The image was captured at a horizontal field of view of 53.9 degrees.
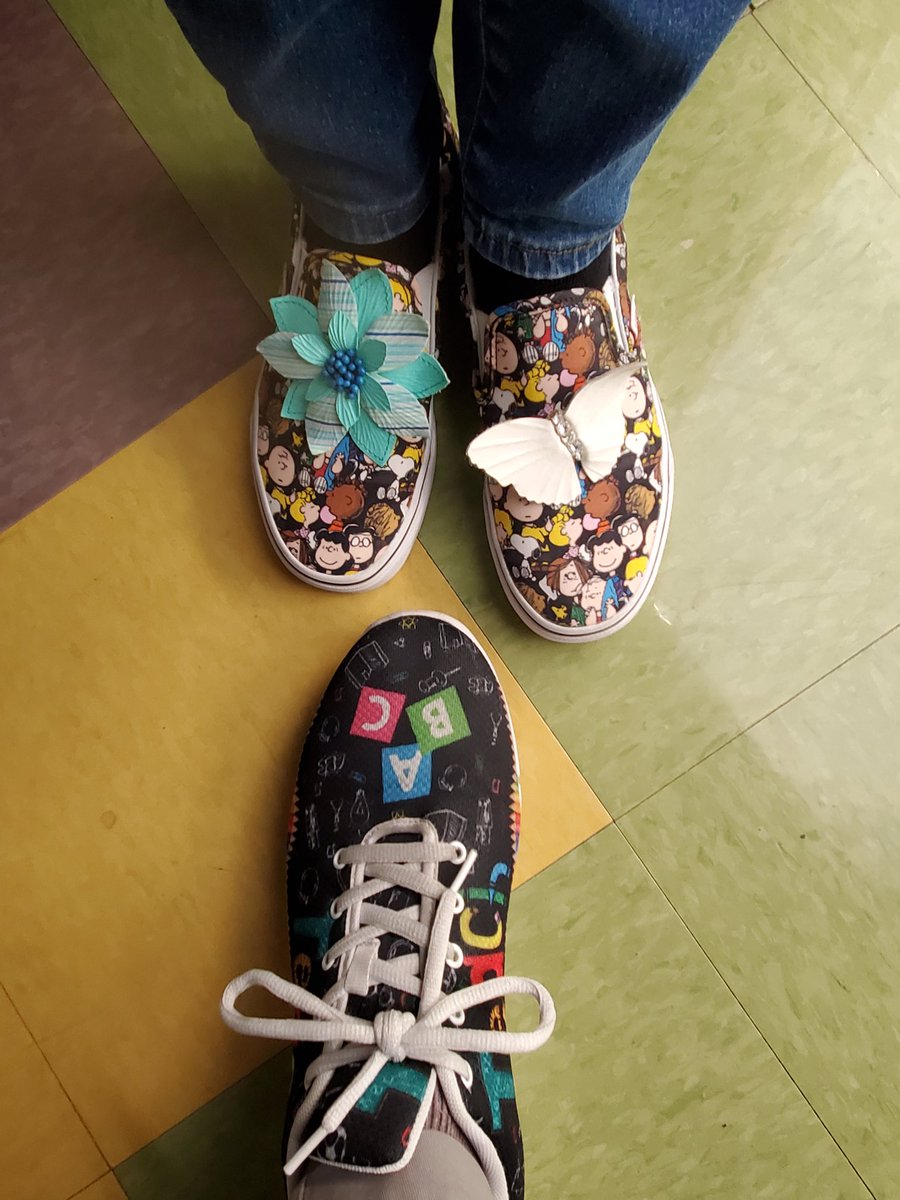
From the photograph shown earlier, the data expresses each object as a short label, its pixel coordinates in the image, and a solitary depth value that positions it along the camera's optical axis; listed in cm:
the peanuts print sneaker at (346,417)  63
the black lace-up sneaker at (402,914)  58
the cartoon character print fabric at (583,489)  64
